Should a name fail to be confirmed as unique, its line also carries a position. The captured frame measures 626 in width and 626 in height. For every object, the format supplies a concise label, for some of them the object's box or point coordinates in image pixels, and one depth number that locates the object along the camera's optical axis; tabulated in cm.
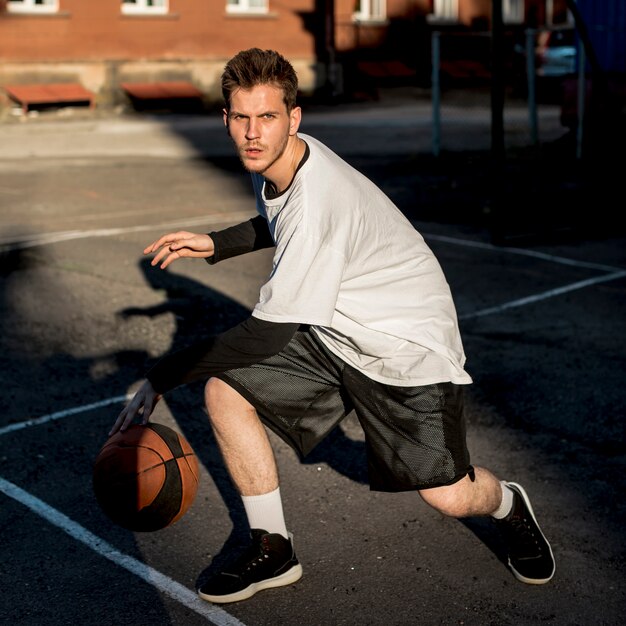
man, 372
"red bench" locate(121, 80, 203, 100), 2827
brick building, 2731
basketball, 406
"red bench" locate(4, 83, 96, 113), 2638
